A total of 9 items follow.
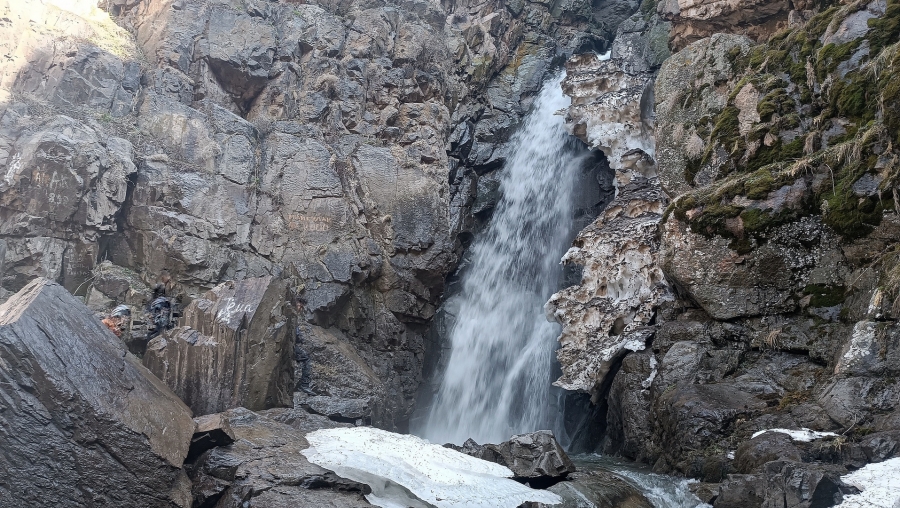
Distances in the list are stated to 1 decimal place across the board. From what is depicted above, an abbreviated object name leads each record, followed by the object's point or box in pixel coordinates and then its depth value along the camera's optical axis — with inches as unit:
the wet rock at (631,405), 510.0
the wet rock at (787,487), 295.6
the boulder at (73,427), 310.5
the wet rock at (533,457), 410.6
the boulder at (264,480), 325.1
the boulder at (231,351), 474.3
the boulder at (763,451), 354.1
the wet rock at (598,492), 376.2
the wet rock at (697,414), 424.2
